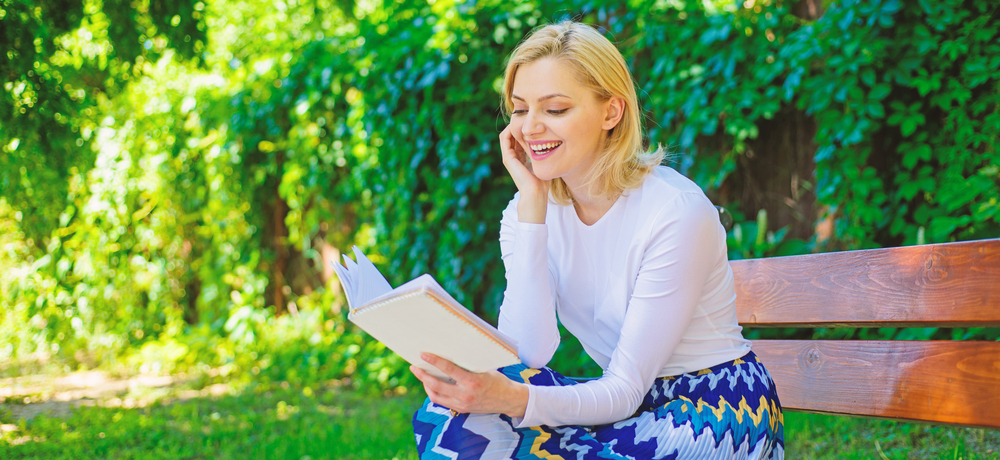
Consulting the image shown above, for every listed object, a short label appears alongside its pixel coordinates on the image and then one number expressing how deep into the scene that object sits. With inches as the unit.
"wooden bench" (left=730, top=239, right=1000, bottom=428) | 60.0
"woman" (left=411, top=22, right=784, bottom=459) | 57.8
